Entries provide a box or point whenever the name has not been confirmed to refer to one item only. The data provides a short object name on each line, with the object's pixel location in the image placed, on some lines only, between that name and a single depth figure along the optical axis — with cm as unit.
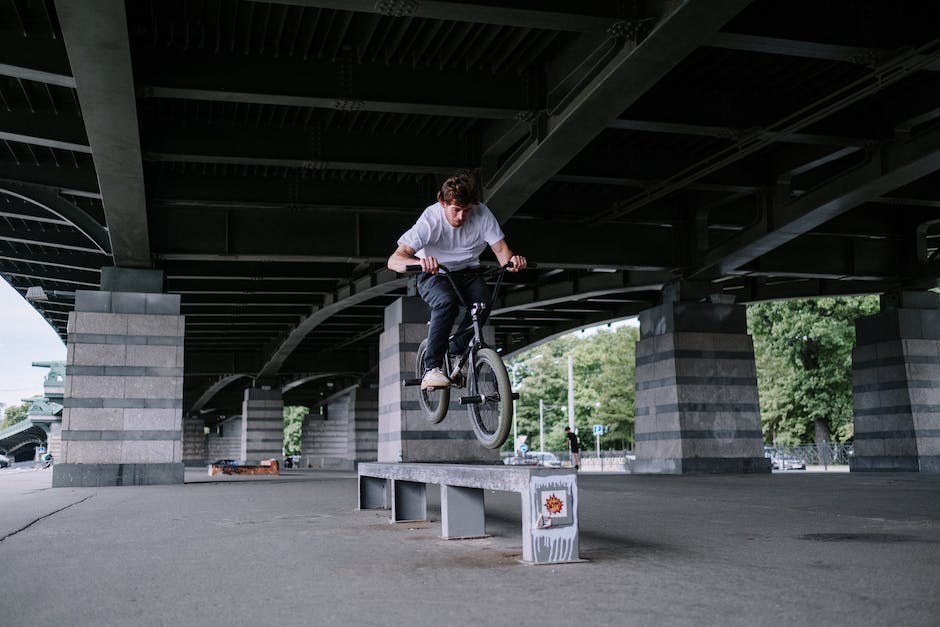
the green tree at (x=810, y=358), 4791
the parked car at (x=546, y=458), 4901
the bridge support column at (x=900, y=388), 2384
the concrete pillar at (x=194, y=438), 10150
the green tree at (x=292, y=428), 13288
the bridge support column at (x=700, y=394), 2322
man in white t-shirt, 802
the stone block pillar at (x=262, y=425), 5328
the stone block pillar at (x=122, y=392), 2097
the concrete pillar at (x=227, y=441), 11125
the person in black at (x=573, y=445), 3179
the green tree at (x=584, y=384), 7312
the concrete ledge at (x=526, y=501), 593
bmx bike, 828
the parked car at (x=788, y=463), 4256
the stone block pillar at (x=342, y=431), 5528
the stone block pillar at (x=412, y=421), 2273
